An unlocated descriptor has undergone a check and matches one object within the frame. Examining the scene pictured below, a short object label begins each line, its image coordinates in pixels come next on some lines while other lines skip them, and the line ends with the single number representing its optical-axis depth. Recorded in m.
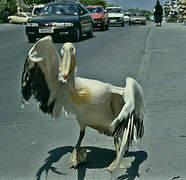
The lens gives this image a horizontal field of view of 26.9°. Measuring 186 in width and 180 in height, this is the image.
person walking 31.90
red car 26.69
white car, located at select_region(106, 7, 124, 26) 37.75
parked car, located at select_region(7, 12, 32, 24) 42.69
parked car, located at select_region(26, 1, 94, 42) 16.06
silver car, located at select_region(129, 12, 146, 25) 42.81
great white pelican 3.07
